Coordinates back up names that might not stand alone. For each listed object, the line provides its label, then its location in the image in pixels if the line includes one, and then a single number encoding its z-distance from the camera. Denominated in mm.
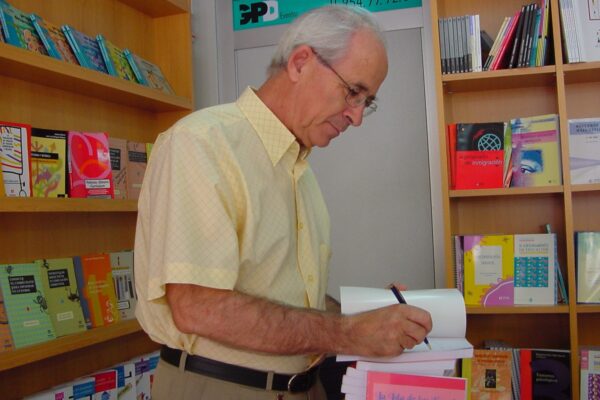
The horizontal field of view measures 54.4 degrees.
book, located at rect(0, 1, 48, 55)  1933
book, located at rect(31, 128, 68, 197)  2018
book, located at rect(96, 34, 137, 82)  2426
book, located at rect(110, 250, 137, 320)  2426
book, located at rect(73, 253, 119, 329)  2256
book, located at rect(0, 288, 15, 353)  1857
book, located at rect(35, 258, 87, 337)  2098
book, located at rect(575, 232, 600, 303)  2434
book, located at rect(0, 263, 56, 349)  1917
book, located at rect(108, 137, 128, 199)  2430
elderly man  1066
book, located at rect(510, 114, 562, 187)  2492
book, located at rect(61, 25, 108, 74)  2242
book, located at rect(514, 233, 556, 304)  2467
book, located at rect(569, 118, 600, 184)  2490
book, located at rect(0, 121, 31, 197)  1893
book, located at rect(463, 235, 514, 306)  2496
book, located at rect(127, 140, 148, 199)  2529
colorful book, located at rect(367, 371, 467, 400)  1003
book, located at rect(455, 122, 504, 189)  2551
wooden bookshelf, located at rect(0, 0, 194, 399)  2062
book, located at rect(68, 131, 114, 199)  2183
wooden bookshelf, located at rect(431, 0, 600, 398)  2451
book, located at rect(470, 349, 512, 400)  2428
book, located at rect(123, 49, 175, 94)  2623
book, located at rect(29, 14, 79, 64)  2084
